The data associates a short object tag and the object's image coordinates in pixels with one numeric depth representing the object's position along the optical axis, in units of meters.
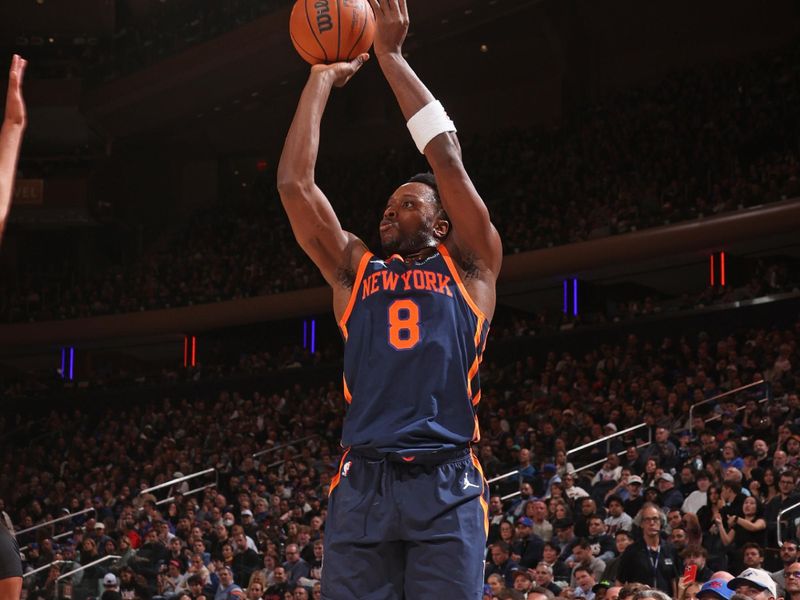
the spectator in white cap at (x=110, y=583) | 13.98
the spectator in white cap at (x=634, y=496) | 11.28
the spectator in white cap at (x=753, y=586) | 5.82
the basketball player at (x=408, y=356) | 3.41
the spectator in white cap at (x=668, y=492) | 11.07
